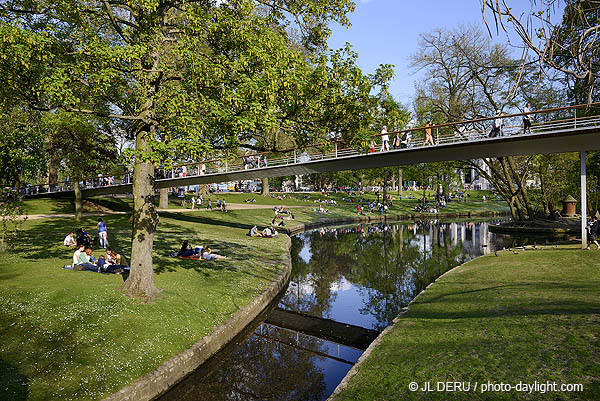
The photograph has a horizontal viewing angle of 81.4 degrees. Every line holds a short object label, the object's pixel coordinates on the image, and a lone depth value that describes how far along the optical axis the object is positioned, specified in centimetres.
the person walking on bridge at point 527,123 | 1853
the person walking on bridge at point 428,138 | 2130
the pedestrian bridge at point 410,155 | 1866
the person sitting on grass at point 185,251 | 1736
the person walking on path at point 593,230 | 1896
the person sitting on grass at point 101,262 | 1378
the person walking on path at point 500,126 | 2019
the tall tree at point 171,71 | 895
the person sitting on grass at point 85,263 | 1347
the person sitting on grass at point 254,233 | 2714
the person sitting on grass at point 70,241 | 1775
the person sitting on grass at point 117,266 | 1355
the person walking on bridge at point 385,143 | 2205
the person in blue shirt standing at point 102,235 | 1816
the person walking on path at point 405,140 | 2225
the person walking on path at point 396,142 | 2251
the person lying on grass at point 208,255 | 1741
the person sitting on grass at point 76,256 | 1348
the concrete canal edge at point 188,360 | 739
